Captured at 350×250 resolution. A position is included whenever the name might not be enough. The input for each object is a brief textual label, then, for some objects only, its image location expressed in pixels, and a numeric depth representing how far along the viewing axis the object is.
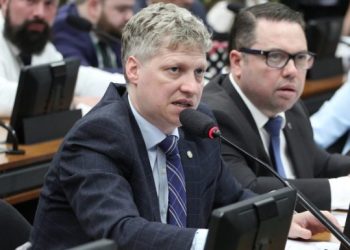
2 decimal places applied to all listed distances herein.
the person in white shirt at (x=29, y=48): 8.23
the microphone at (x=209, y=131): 4.05
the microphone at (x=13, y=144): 6.69
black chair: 4.74
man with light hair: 4.12
